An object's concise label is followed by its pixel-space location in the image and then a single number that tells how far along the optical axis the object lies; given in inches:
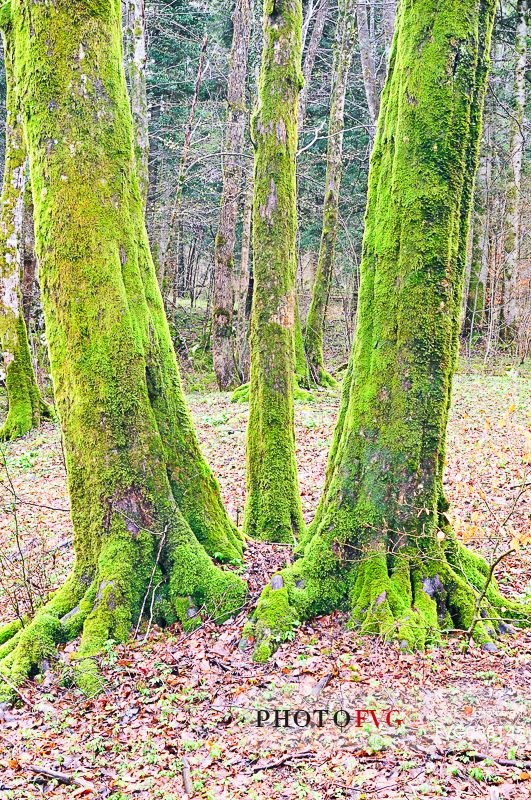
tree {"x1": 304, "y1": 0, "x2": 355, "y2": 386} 649.6
